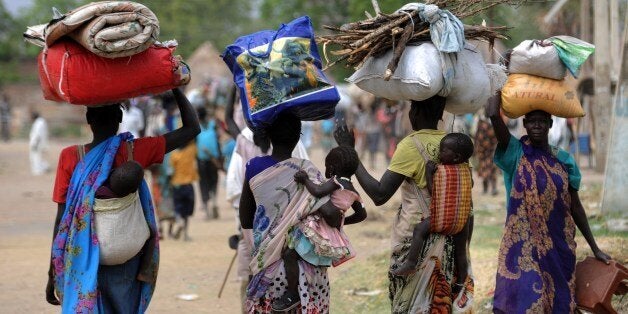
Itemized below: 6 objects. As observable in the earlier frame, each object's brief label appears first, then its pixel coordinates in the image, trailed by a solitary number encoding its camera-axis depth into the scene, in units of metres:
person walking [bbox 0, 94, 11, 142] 74.11
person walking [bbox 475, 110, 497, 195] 32.76
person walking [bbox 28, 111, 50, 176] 45.94
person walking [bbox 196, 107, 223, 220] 27.11
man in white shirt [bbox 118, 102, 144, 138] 30.21
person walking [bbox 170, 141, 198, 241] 24.07
